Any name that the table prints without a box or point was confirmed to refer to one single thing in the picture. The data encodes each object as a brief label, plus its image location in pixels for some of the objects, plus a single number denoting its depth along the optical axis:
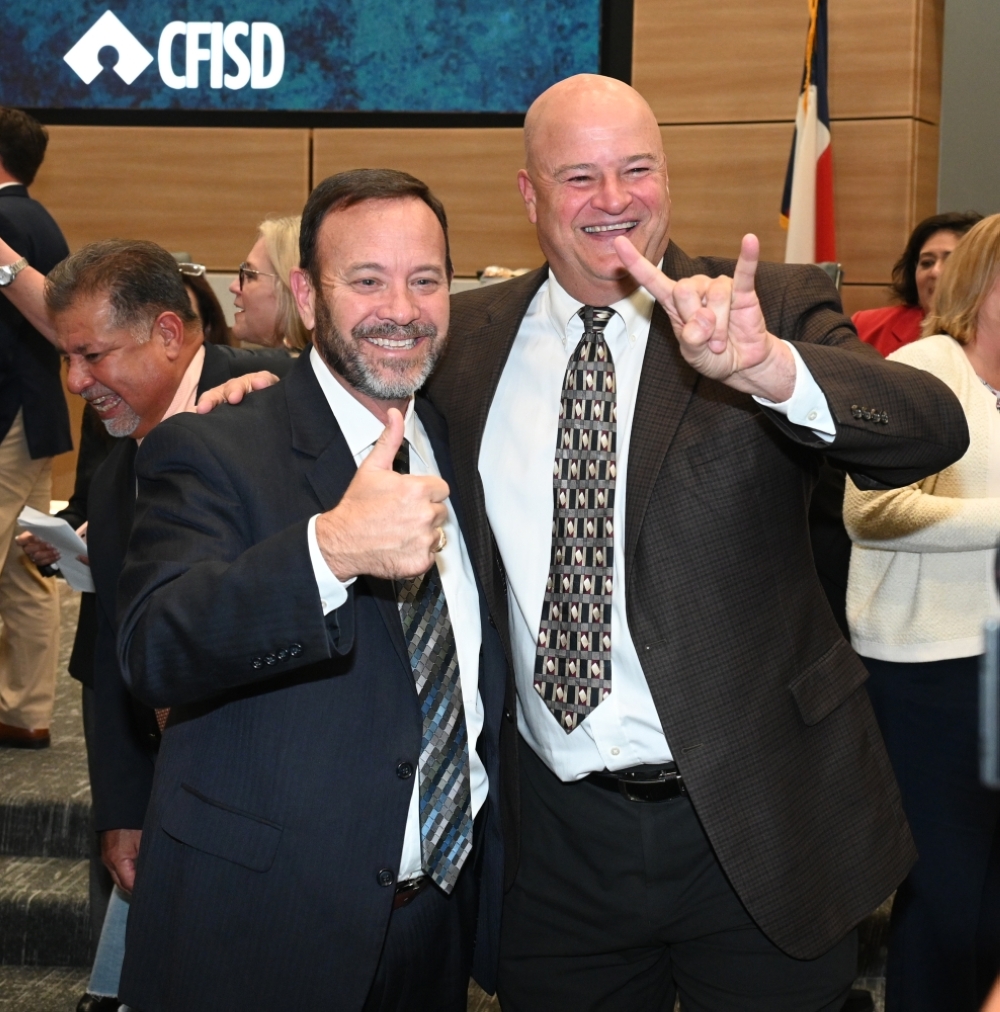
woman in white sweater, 2.40
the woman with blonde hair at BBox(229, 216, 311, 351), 3.37
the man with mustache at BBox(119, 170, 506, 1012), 1.44
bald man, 1.74
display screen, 6.02
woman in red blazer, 3.96
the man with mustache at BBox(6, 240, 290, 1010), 2.21
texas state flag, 5.44
